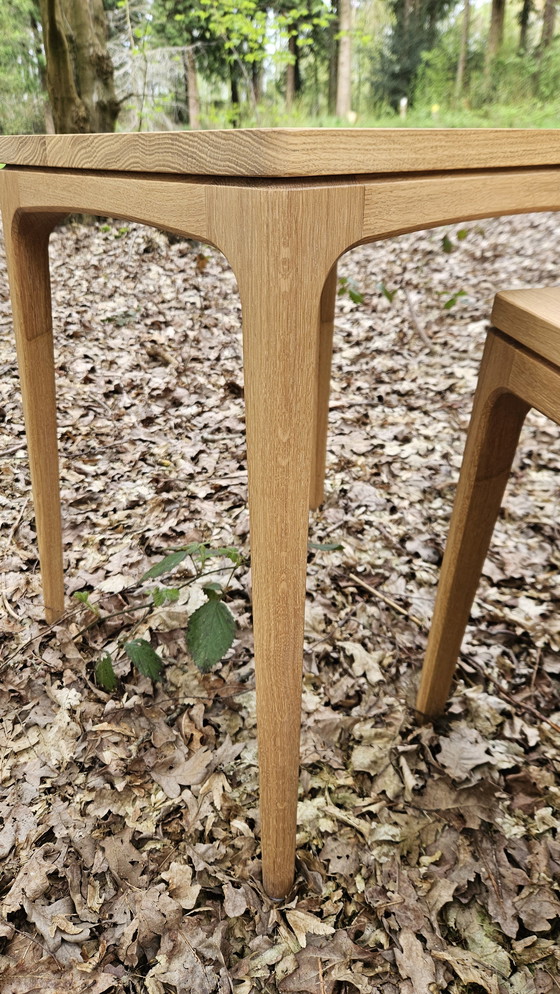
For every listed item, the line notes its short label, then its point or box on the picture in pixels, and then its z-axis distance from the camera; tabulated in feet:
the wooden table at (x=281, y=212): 1.54
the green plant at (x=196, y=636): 2.96
